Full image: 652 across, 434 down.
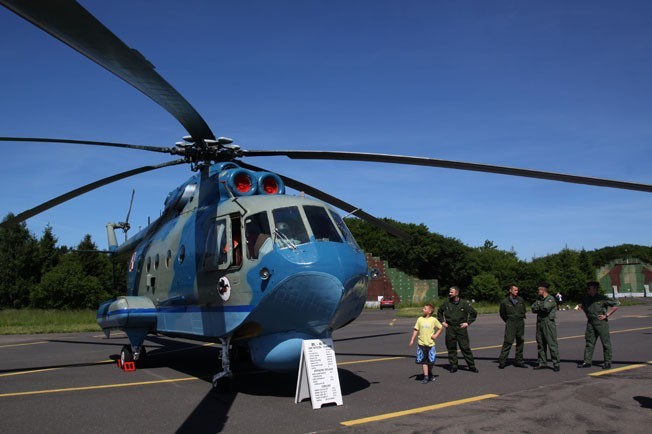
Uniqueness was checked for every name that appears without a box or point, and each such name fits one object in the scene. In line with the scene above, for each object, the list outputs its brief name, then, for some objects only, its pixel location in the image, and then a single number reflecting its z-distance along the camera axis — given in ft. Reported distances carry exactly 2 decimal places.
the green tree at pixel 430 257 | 253.44
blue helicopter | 23.99
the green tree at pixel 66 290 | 162.71
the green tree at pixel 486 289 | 221.66
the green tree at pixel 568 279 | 234.99
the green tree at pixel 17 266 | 172.65
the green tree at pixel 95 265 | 181.57
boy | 29.91
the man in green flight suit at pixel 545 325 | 34.76
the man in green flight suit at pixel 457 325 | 34.06
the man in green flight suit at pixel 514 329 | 35.58
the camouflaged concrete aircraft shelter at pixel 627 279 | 319.68
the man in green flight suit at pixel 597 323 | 34.50
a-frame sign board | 24.16
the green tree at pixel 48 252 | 181.90
